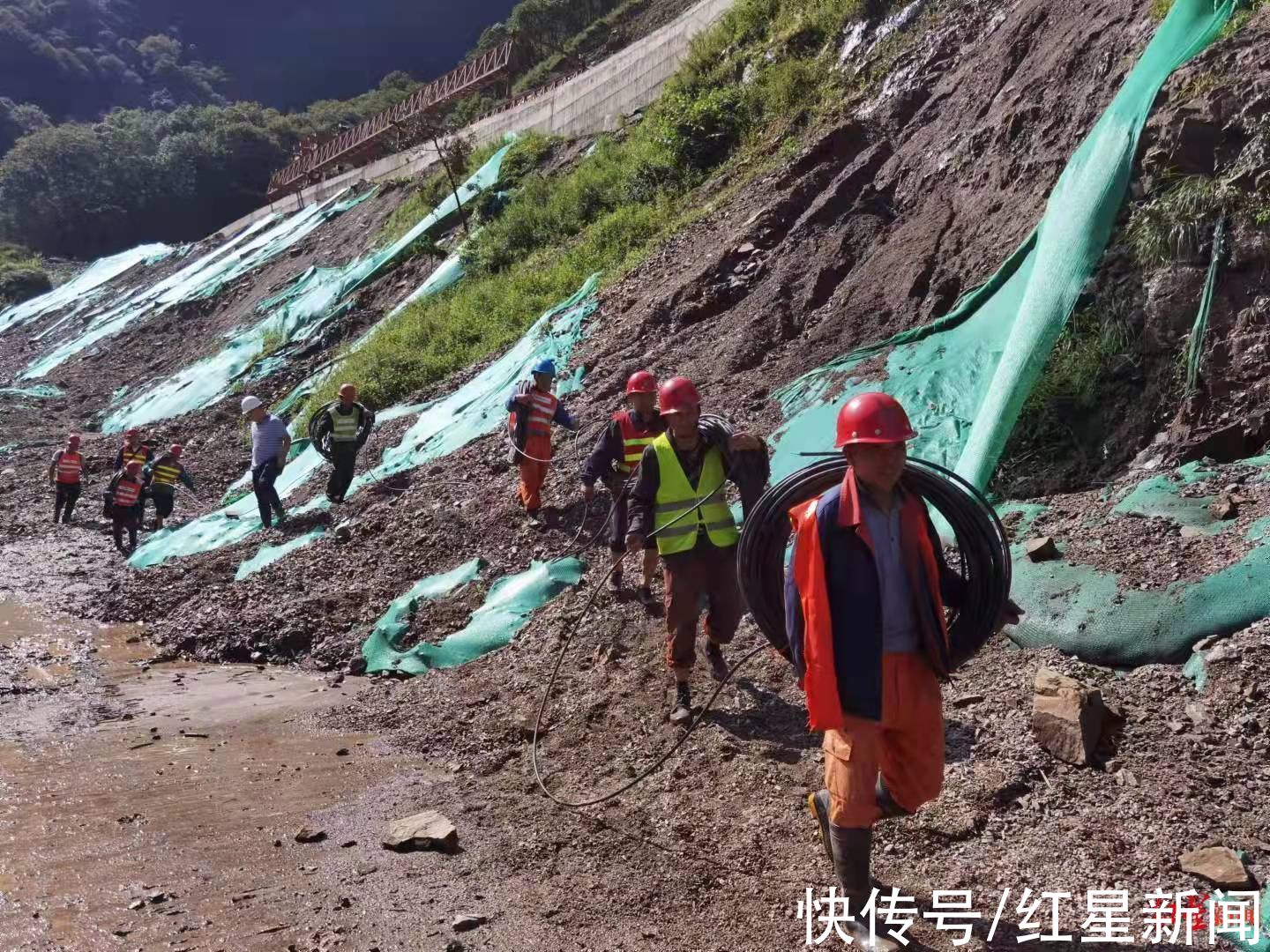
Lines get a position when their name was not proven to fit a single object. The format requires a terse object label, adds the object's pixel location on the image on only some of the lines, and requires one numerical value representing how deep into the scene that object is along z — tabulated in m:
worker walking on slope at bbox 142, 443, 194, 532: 11.80
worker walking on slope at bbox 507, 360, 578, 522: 7.91
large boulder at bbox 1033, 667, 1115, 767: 3.68
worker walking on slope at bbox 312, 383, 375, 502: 9.67
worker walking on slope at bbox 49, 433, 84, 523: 12.70
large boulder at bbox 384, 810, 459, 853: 3.95
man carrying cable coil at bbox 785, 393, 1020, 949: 2.99
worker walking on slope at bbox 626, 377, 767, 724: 4.82
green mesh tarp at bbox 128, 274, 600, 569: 10.30
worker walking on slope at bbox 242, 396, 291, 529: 9.95
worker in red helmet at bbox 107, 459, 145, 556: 11.02
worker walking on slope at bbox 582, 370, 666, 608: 6.01
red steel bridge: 31.36
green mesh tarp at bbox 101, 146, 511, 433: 18.42
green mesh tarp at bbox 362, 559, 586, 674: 6.41
